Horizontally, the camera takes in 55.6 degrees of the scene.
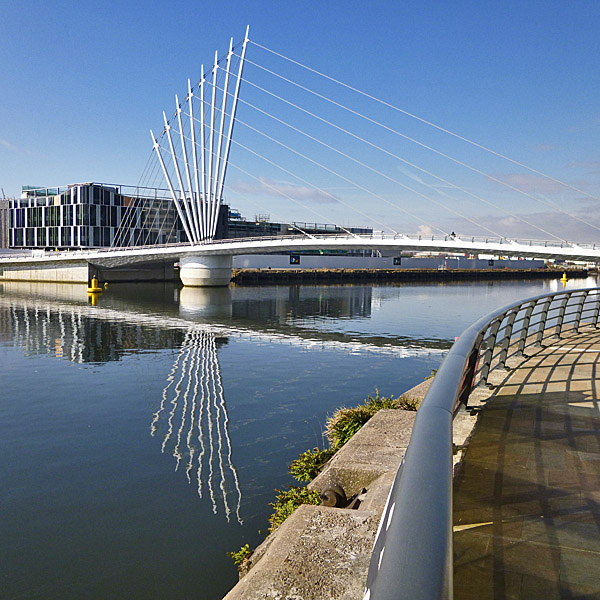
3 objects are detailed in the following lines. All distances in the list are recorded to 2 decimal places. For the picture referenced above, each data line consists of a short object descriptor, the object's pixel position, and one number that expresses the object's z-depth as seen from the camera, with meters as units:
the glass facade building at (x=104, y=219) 92.75
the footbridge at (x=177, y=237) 48.06
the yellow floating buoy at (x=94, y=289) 54.91
